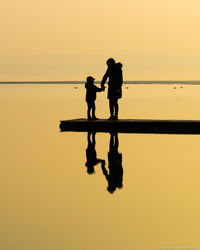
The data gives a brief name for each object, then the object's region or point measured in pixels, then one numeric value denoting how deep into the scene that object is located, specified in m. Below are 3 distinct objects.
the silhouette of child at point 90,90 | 23.31
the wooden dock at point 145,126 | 23.09
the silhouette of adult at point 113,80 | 21.77
